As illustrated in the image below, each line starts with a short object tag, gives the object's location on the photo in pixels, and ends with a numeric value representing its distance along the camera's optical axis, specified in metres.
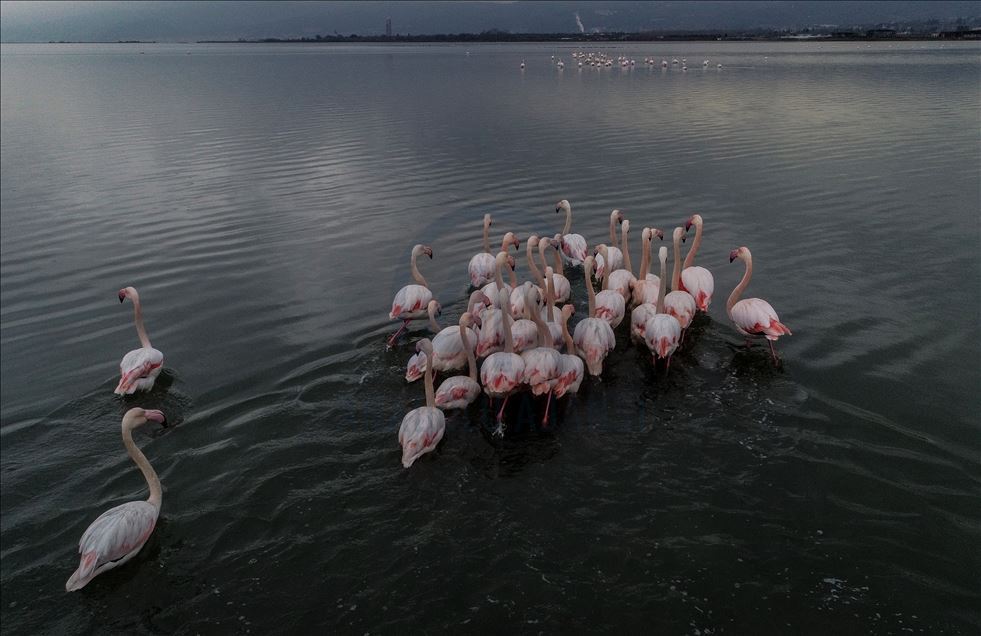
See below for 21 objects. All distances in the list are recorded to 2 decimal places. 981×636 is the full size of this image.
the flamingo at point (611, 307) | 10.38
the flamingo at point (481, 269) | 12.47
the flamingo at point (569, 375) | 8.58
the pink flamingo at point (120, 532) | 6.15
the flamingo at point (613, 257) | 12.07
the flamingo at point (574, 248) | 13.56
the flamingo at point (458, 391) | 8.58
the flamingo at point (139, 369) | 9.40
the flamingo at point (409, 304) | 11.03
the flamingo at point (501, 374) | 8.36
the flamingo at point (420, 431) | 7.52
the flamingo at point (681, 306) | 10.20
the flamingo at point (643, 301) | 10.19
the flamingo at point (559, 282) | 11.51
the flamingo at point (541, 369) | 8.40
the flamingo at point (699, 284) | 10.99
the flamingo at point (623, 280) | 11.48
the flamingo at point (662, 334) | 9.18
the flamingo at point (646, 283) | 11.11
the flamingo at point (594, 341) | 9.29
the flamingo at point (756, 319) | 9.66
